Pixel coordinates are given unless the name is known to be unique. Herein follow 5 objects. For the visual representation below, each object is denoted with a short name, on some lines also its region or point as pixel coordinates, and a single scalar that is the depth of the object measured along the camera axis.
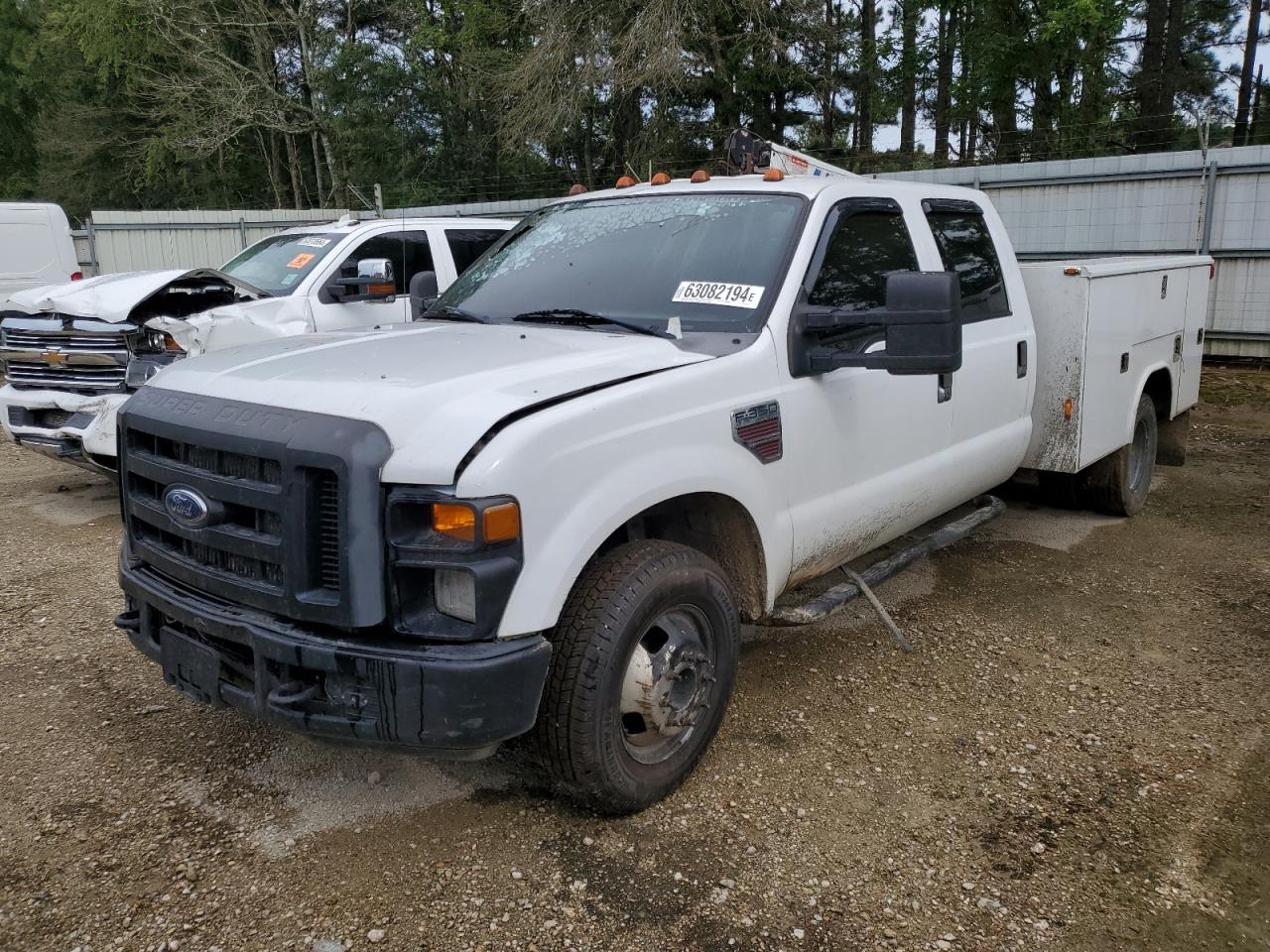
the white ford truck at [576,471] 2.62
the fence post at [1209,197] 11.68
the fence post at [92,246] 17.12
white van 13.00
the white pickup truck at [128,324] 6.45
